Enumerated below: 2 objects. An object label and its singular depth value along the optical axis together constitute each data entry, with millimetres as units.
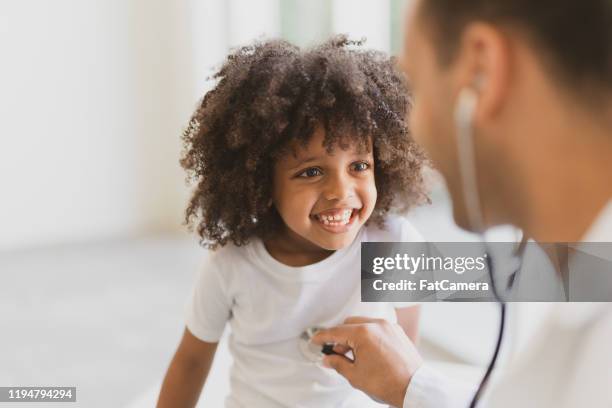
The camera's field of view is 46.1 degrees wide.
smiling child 984
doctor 561
